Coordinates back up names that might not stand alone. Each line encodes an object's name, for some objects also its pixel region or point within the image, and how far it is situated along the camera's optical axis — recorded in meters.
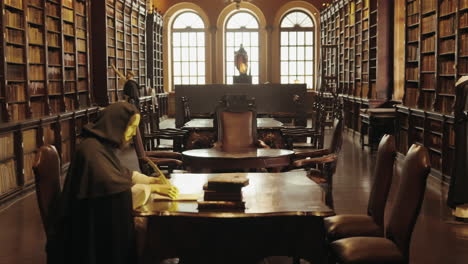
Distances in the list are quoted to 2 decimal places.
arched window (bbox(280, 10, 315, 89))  21.45
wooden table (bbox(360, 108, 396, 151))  11.21
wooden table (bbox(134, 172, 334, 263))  3.15
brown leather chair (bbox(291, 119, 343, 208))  5.26
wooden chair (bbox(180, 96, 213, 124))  10.52
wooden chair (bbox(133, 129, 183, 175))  5.29
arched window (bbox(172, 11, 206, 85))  21.44
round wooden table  5.46
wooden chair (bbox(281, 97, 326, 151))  7.76
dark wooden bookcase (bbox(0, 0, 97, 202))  7.23
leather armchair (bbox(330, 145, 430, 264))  2.96
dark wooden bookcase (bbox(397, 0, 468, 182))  7.61
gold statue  14.88
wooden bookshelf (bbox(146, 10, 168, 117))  18.70
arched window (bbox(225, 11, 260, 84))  21.61
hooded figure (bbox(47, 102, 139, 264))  2.77
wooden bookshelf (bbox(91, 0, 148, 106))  12.46
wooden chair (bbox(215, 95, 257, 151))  6.61
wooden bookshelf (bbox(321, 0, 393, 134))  12.30
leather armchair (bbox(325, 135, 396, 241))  3.64
